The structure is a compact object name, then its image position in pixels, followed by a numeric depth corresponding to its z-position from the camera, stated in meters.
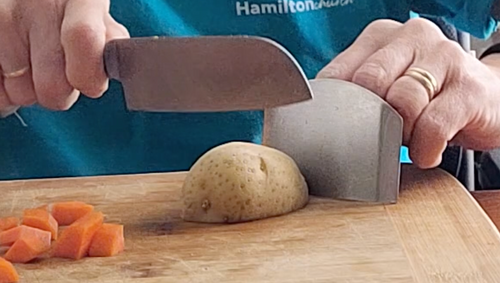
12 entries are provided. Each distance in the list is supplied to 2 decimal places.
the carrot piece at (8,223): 1.11
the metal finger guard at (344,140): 1.13
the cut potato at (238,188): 1.10
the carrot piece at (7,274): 1.00
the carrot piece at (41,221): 1.09
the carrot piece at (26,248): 1.04
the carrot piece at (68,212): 1.14
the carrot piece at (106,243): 1.05
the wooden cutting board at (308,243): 0.99
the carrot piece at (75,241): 1.05
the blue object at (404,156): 1.51
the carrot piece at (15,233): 1.06
